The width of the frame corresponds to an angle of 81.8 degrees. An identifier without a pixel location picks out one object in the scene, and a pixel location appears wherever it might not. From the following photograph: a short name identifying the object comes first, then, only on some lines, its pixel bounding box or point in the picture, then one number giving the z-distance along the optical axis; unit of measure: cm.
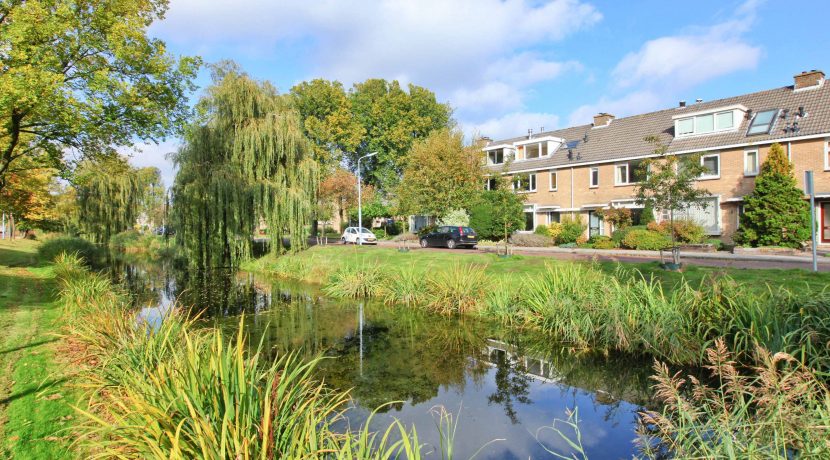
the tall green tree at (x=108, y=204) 3397
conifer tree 2172
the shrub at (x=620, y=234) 2670
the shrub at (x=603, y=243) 2677
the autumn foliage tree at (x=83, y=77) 1129
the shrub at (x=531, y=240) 2986
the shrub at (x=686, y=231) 2489
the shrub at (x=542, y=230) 3228
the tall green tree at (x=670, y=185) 1619
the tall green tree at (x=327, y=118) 4656
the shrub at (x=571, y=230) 3030
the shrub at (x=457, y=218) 3612
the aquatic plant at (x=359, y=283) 1520
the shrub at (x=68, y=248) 2405
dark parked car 2823
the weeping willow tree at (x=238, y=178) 2136
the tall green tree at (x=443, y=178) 3603
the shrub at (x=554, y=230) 3138
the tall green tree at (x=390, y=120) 4784
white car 3666
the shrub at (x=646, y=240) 2450
